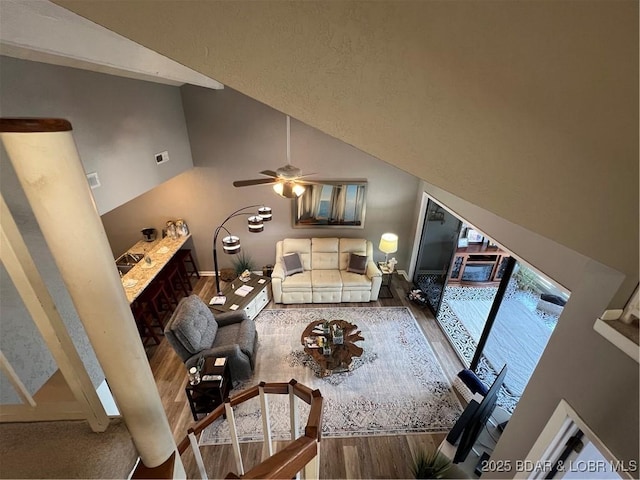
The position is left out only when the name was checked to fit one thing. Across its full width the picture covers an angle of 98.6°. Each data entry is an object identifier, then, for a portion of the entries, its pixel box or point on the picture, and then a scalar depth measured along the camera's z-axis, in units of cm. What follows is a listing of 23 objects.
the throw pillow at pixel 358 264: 517
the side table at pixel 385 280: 531
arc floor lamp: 410
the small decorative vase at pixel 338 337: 371
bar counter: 378
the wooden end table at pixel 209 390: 297
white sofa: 489
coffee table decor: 354
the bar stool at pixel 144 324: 387
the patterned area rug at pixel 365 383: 312
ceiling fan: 326
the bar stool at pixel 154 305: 401
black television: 229
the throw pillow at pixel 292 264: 507
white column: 55
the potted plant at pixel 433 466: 205
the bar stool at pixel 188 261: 515
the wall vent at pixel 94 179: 252
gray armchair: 320
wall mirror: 516
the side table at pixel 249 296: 421
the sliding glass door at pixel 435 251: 467
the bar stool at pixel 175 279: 466
